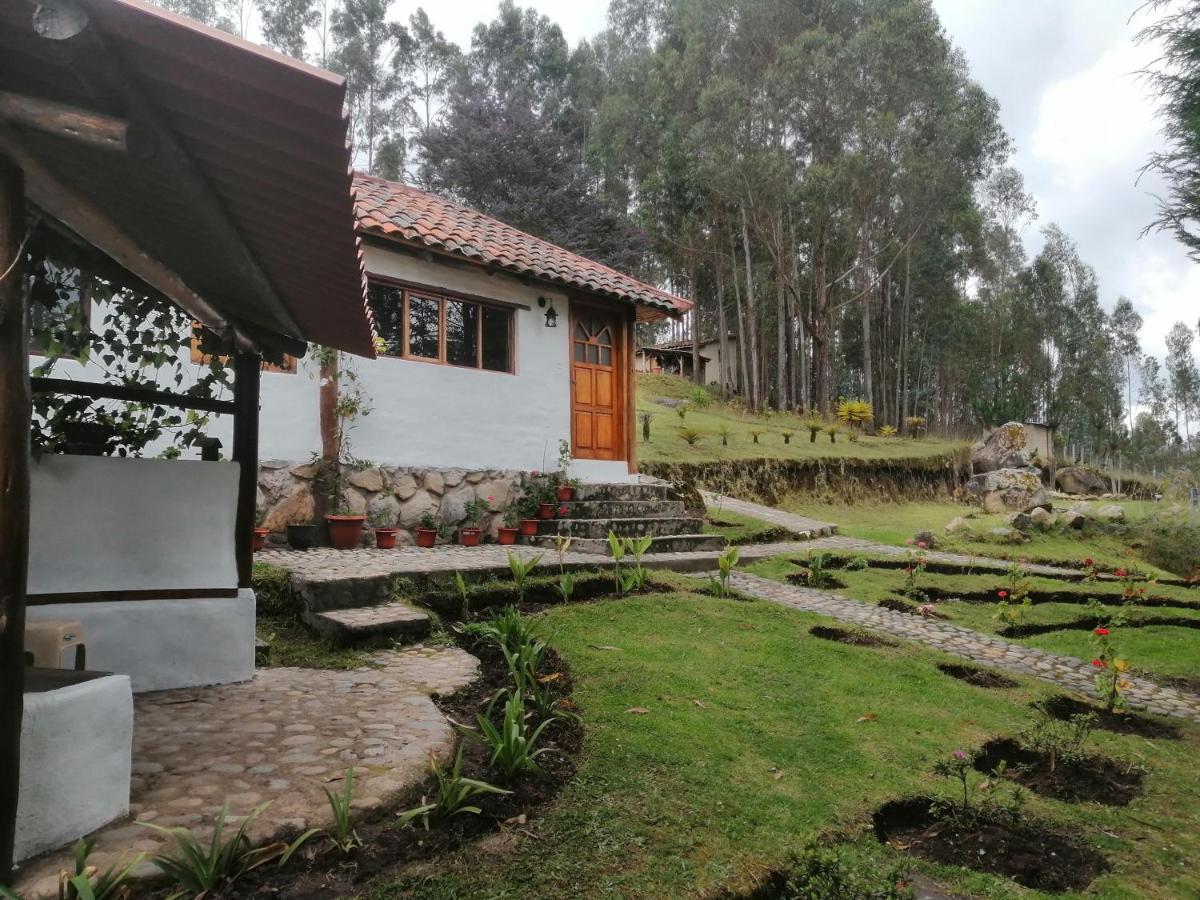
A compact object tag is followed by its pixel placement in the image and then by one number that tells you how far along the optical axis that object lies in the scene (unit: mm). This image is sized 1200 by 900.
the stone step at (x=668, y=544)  8234
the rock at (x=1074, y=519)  13141
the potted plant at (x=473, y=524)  8523
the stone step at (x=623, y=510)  9422
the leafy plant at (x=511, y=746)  2762
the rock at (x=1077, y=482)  24203
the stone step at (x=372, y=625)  4648
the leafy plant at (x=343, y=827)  2205
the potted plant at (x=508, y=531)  8805
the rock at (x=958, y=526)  12734
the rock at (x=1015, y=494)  15320
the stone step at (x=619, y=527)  8859
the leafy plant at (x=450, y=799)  2380
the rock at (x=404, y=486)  8319
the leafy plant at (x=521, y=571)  5698
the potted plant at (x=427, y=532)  8234
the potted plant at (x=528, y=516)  8961
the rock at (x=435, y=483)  8562
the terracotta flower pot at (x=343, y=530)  7562
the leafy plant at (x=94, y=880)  1846
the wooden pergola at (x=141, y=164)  1581
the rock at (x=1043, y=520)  13125
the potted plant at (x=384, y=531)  7902
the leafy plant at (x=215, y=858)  1987
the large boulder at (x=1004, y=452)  19516
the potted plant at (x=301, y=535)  7348
